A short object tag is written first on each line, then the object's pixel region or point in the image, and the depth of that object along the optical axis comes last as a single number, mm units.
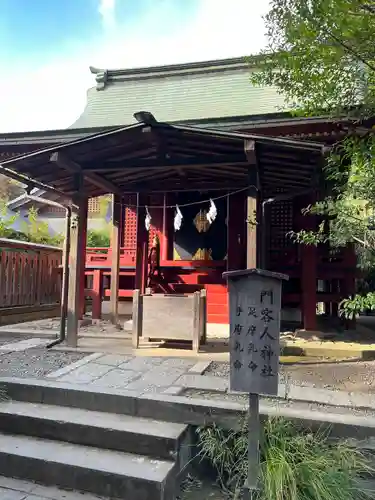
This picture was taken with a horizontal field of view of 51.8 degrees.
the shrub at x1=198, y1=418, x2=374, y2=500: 2695
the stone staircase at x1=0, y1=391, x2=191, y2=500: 2918
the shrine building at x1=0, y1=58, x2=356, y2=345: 5781
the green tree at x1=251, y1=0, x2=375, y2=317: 3084
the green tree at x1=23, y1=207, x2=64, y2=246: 16000
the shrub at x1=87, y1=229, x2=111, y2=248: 18125
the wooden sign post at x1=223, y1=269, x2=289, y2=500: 2736
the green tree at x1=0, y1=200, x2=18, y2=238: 14144
